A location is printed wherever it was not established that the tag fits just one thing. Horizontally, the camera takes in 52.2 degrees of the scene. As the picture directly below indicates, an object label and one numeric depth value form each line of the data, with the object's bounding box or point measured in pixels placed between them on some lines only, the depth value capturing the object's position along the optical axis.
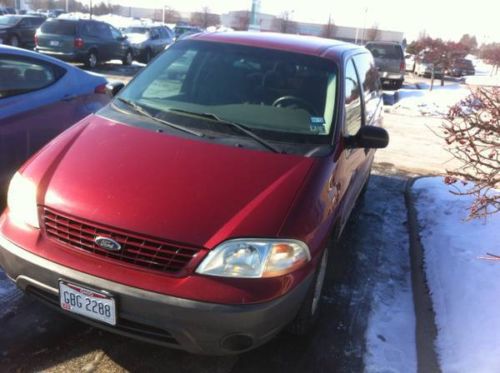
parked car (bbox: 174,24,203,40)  34.98
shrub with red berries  3.59
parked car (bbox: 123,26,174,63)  22.58
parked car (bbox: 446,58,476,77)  25.88
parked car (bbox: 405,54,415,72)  33.78
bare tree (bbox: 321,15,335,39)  58.34
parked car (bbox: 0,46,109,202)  4.52
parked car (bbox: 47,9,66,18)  46.38
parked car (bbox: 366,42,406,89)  20.19
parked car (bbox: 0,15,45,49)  20.62
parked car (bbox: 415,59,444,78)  24.54
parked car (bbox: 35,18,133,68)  17.72
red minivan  2.41
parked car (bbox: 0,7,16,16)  31.90
